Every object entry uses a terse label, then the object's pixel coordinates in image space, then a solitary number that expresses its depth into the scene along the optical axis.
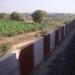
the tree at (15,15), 29.96
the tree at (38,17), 29.85
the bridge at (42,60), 3.99
